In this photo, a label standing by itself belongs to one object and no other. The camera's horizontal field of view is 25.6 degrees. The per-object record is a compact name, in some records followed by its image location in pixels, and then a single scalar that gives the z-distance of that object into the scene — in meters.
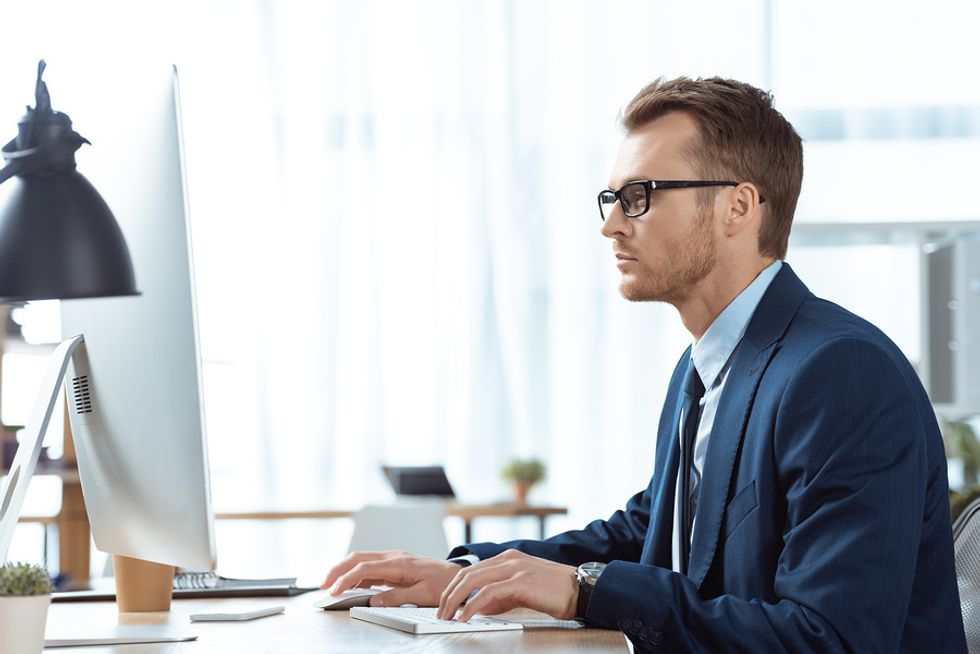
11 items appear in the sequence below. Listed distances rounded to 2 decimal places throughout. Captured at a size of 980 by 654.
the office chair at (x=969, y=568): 2.21
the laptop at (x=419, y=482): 4.40
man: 2.04
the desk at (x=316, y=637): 2.00
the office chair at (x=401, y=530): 3.17
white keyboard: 2.07
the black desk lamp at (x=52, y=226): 1.97
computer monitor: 1.99
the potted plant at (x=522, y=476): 4.69
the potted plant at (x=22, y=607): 1.89
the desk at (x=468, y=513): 4.39
